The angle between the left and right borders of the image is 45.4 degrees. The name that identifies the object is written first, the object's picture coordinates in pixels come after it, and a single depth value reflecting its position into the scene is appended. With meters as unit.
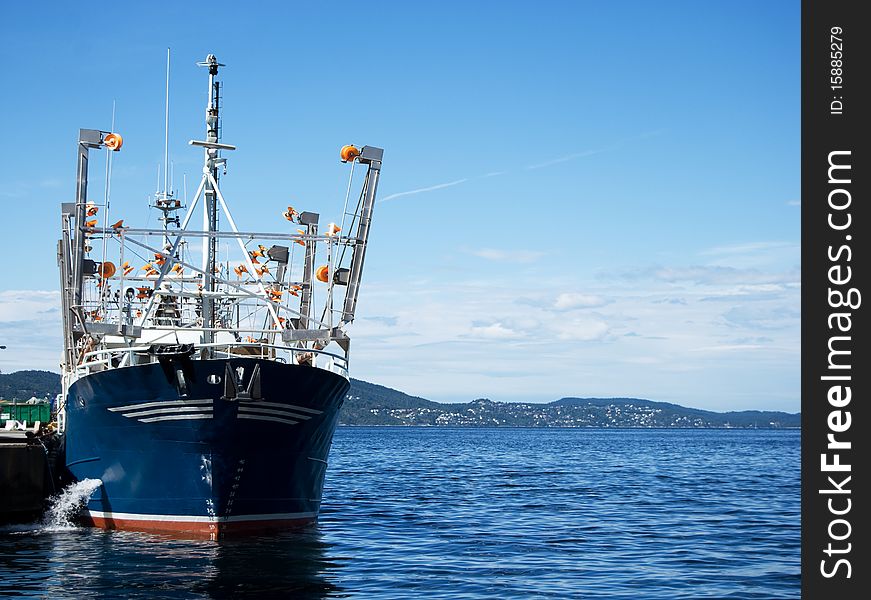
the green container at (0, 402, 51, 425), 48.25
